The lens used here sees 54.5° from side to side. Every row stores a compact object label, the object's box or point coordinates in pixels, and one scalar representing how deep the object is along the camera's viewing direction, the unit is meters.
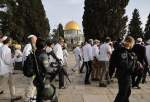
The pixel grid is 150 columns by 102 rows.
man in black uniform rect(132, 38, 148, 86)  4.84
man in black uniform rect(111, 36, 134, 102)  3.21
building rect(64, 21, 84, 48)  49.87
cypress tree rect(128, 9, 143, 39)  31.47
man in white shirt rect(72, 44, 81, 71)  7.53
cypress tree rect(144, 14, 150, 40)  31.59
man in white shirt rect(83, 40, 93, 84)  5.55
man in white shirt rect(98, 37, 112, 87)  5.26
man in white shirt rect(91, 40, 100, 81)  5.70
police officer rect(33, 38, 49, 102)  2.92
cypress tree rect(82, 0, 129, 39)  22.01
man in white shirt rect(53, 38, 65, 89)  4.93
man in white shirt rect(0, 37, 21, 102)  4.00
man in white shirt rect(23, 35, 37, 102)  3.47
